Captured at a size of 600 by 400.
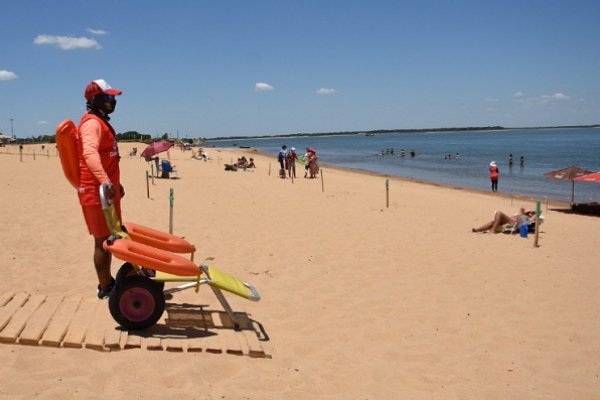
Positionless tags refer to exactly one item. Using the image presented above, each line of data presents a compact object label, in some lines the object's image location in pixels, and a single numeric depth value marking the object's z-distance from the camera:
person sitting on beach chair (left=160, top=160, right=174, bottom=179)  21.61
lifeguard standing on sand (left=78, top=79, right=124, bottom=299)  4.25
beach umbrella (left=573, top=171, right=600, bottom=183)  15.17
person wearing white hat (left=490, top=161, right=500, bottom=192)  23.75
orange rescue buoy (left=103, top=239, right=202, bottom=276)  3.95
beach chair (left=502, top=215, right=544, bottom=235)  10.59
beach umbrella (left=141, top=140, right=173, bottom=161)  21.78
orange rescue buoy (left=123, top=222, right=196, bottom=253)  4.69
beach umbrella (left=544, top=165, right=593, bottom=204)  16.84
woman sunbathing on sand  10.58
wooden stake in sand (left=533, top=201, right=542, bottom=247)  9.25
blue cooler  10.34
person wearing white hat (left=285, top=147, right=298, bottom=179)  24.08
